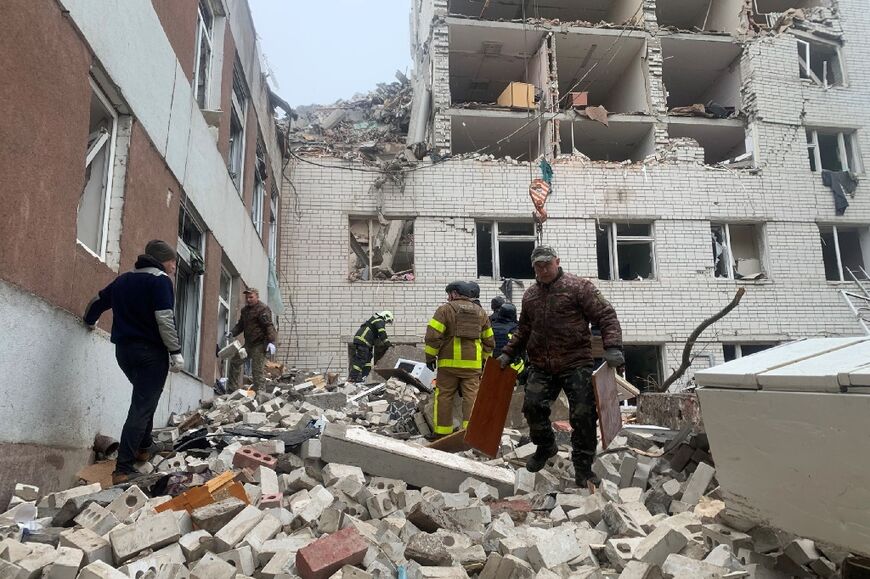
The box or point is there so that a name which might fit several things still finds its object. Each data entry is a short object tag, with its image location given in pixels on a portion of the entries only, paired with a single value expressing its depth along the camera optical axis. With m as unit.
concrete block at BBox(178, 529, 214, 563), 3.13
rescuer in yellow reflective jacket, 6.54
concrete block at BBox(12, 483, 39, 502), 3.53
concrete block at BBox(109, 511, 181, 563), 3.01
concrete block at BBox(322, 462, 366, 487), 4.37
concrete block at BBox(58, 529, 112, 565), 2.93
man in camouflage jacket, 4.88
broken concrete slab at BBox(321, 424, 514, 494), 4.70
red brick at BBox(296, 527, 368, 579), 2.84
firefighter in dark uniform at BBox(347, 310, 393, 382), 10.05
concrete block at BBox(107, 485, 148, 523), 3.48
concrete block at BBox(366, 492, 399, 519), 3.91
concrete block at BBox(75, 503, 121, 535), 3.29
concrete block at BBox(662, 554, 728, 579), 2.91
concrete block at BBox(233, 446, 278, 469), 4.67
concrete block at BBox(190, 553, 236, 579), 2.80
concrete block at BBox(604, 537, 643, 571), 3.34
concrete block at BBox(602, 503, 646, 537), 3.75
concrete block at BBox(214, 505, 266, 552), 3.19
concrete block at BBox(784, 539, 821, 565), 2.92
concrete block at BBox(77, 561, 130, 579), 2.66
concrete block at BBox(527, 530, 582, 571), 3.20
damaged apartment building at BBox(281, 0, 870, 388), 13.91
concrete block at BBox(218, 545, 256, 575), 2.96
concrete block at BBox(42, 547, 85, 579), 2.73
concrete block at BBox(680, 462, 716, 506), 4.46
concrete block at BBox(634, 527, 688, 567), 3.24
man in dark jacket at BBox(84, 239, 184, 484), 4.49
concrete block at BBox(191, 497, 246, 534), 3.39
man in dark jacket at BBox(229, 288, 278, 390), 9.29
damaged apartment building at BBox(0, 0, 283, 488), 3.64
